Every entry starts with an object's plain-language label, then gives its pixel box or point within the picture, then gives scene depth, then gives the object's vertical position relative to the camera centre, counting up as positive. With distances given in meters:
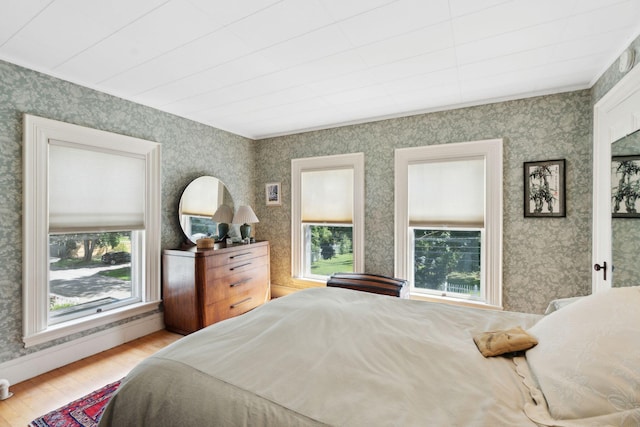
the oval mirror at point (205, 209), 3.43 +0.05
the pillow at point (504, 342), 1.19 -0.55
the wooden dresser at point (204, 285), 2.96 -0.79
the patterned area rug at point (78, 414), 1.82 -1.32
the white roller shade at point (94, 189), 2.46 +0.22
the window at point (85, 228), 2.32 -0.13
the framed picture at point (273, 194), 4.36 +0.29
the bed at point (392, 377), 0.84 -0.60
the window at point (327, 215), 3.75 -0.03
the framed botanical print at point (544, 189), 2.75 +0.24
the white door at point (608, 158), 1.91 +0.43
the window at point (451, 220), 3.02 -0.08
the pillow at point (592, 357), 0.81 -0.47
